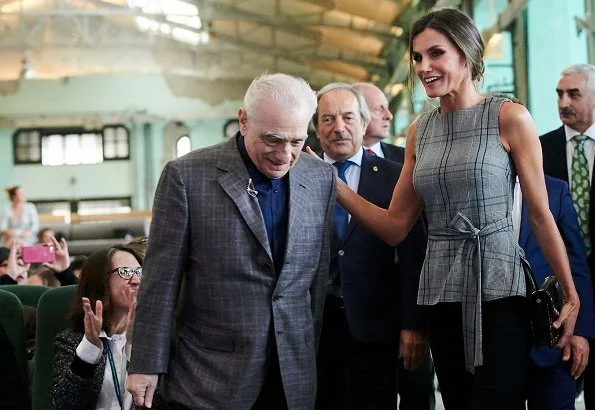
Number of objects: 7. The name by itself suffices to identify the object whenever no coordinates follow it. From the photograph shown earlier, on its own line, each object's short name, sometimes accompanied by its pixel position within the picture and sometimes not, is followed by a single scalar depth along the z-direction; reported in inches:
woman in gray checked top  96.8
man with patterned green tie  154.2
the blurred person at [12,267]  235.3
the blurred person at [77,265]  263.8
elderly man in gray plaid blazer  98.7
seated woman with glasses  115.2
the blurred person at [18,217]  552.0
